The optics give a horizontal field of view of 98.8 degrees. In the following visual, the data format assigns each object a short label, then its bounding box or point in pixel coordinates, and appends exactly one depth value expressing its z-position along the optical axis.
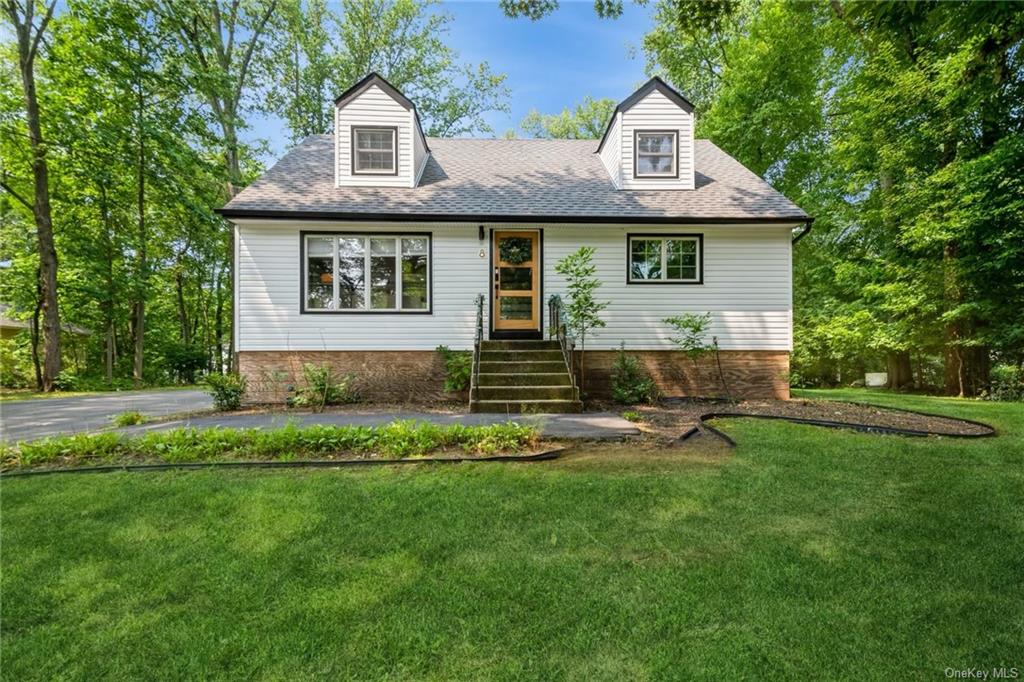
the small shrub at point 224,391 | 7.71
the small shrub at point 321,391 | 8.20
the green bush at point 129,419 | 6.31
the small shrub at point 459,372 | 8.79
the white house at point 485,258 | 8.91
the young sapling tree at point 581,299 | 8.50
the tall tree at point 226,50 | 13.66
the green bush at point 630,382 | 8.62
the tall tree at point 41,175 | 12.13
